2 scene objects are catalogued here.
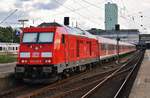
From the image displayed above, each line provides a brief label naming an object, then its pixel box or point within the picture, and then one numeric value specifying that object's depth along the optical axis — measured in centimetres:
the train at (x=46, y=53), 2056
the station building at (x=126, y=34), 13800
